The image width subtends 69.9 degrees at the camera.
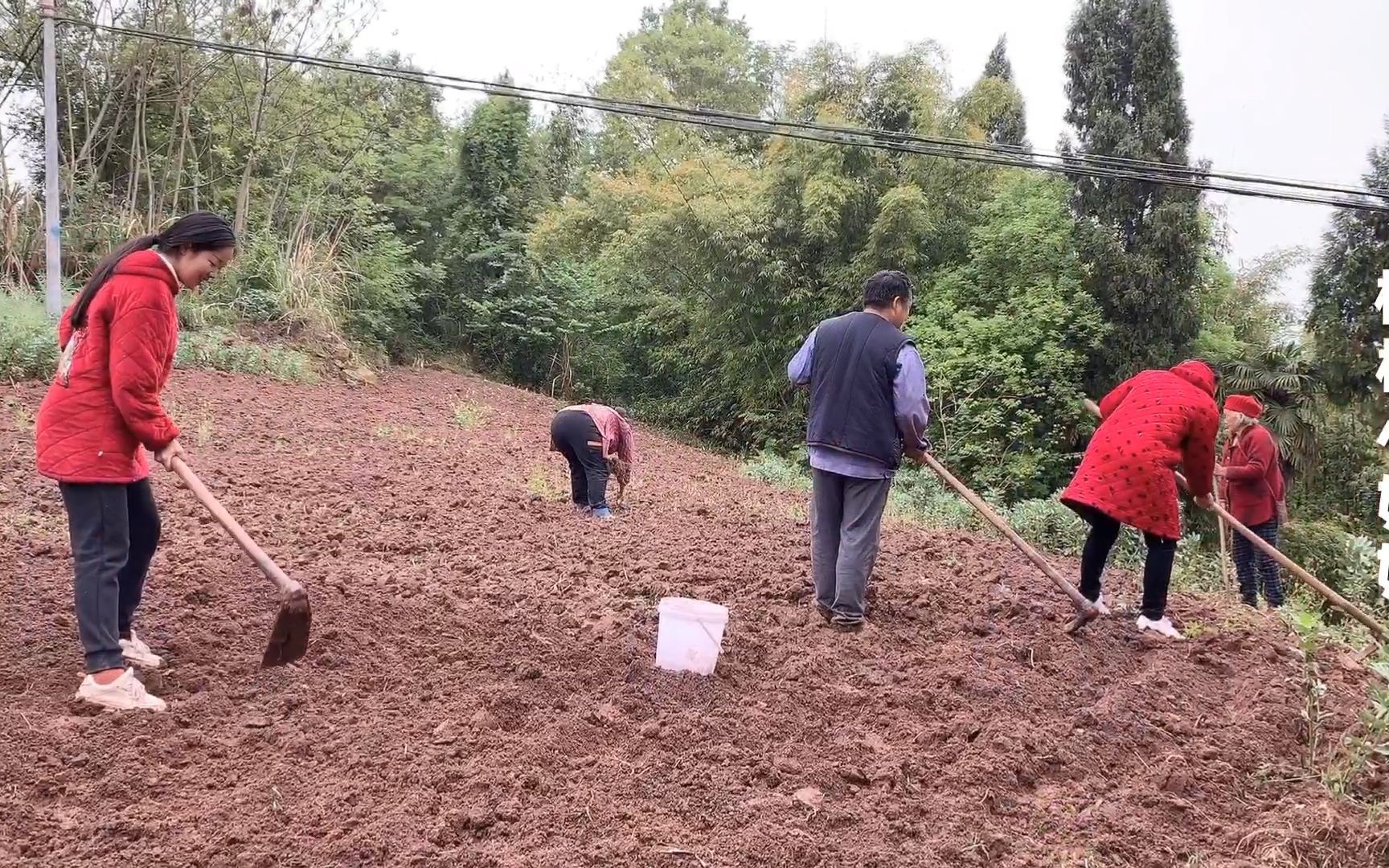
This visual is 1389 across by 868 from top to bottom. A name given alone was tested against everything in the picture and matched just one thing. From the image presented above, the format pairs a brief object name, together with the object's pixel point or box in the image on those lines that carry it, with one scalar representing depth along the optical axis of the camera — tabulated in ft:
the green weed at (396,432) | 30.22
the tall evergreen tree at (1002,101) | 45.65
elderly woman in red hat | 18.80
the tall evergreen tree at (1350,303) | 35.58
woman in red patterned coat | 13.83
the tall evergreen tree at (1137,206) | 40.42
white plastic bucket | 11.17
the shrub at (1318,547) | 33.96
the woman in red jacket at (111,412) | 9.51
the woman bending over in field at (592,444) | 20.39
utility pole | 33.37
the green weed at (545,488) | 22.93
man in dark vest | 13.16
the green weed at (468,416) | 37.11
